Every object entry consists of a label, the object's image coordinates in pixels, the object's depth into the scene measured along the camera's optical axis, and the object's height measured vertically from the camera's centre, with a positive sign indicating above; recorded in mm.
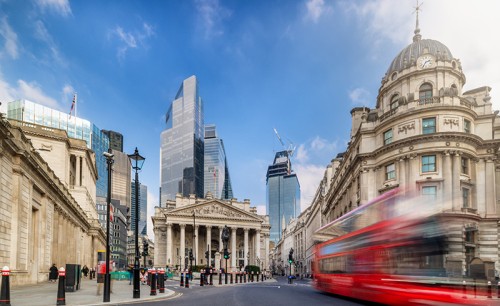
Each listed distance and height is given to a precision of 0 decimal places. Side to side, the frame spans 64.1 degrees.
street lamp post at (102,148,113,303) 15531 -2999
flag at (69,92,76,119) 56006 +13211
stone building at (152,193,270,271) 102188 -8819
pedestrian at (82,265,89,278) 47638 -8639
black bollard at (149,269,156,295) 19844 -4232
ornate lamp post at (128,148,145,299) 17797 -506
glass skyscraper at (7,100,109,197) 94000 +20402
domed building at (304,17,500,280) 39094 +5634
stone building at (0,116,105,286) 22688 -320
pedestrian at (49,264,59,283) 31534 -5976
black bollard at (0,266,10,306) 11952 -2749
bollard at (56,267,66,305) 13570 -3154
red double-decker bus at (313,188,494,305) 11484 -1948
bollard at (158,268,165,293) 22880 -4616
